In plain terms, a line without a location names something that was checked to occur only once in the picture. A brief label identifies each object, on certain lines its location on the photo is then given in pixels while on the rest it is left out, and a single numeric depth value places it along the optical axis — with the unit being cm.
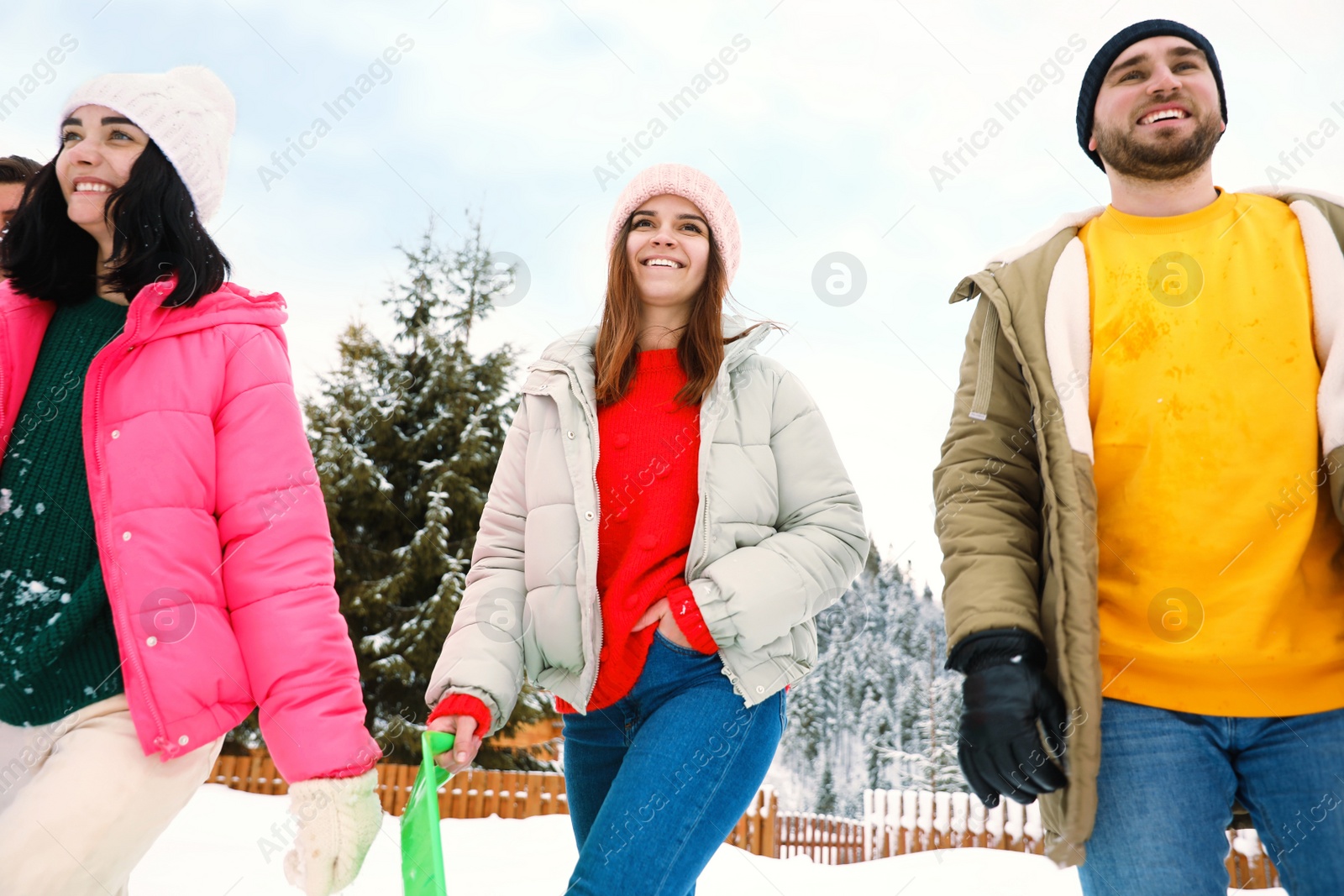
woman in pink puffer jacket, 189
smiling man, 170
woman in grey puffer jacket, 219
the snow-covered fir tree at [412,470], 1307
